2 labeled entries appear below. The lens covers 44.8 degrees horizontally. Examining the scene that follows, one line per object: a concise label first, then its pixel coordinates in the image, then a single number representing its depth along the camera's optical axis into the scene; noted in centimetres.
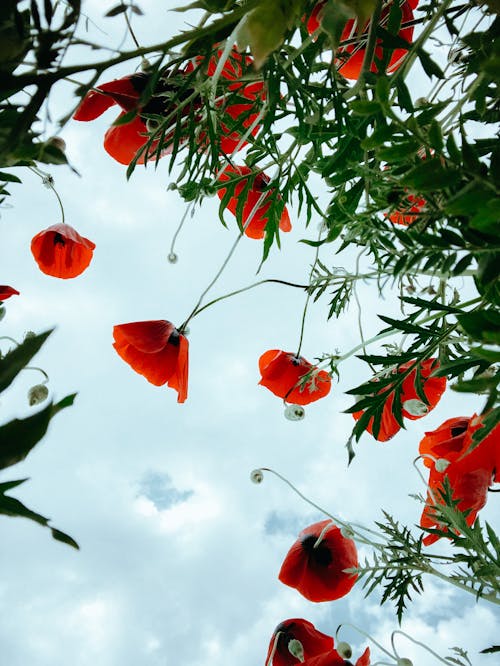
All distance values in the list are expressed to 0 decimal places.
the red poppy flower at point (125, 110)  76
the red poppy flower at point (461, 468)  72
